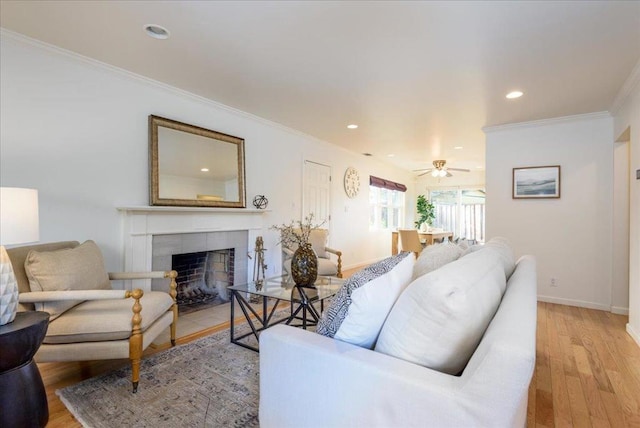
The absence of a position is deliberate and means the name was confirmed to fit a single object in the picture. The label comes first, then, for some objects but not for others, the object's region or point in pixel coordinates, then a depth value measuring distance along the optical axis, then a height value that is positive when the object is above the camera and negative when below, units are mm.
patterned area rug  1672 -1042
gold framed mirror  3080 +490
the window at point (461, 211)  8633 +79
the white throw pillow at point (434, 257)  1790 -248
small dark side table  1440 -748
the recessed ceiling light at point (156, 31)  2139 +1217
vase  2533 -406
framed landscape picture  4031 +402
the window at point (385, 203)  7203 +245
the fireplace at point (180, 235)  2887 -223
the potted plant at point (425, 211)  8578 +75
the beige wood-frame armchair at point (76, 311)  1863 -602
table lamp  1519 -86
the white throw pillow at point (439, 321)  998 -344
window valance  6955 +686
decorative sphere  4149 +145
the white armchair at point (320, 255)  3992 -564
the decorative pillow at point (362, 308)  1176 -347
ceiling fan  6402 +889
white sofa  806 -489
